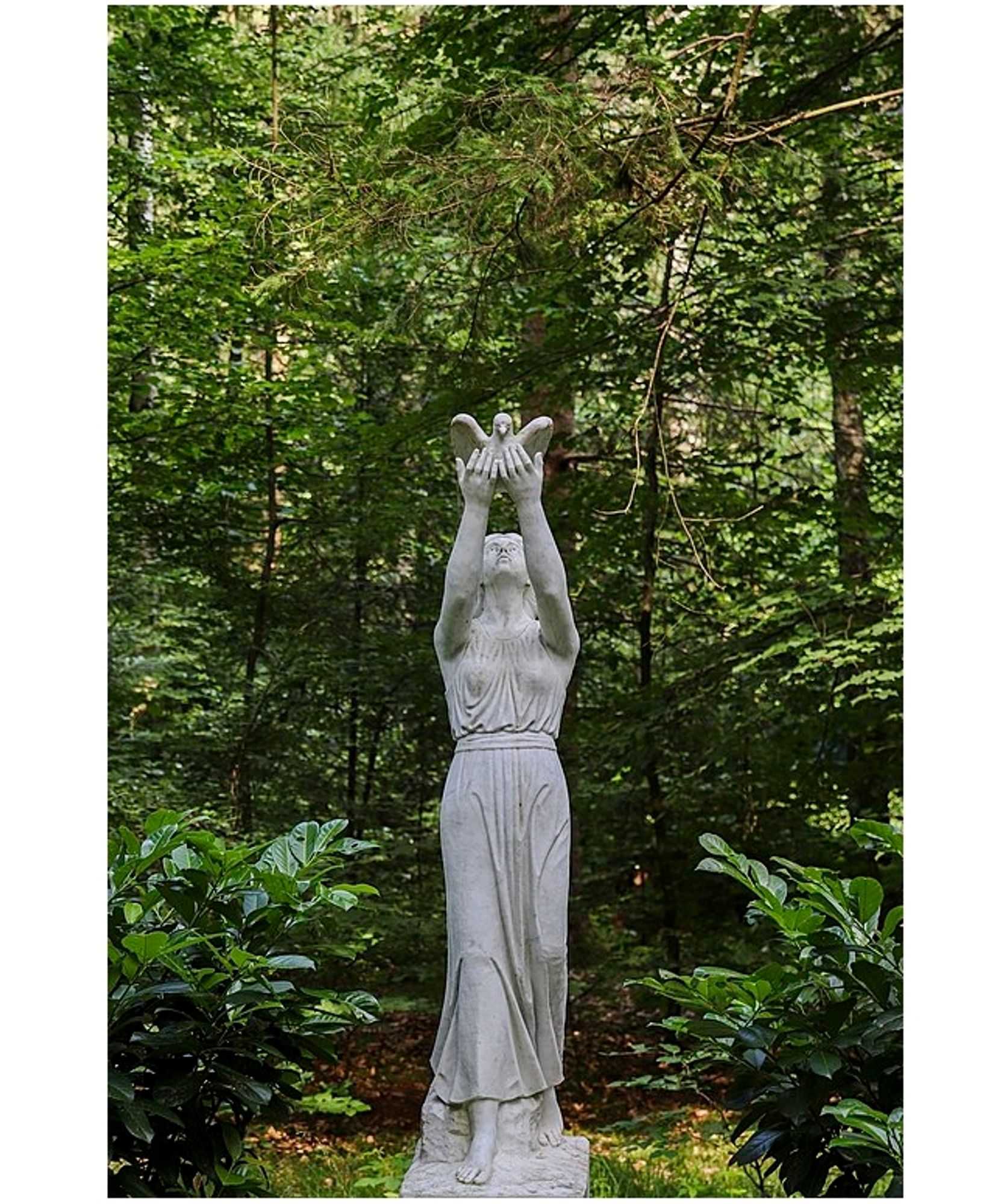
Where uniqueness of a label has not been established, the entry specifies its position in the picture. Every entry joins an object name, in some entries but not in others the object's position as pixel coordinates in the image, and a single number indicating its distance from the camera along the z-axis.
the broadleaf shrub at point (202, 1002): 4.53
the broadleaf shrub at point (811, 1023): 4.49
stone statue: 4.56
